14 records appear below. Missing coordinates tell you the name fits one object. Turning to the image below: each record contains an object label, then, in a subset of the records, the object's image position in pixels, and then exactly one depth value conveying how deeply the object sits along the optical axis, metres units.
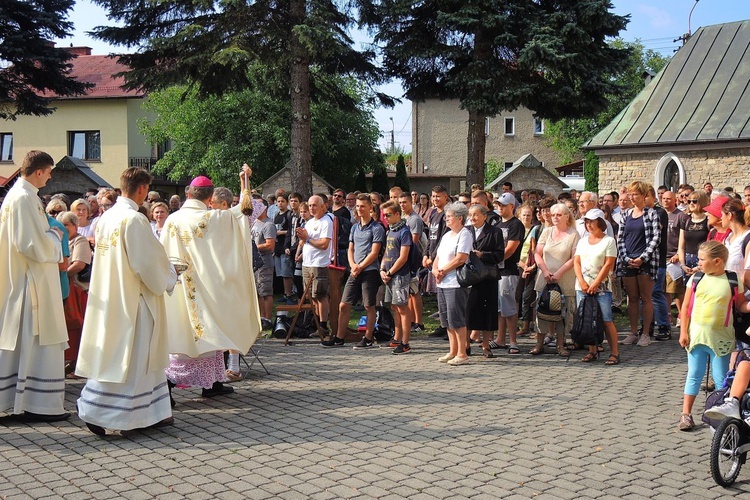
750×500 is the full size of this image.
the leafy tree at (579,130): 62.66
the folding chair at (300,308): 10.92
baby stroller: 5.33
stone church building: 27.30
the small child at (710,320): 6.48
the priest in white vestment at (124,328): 6.43
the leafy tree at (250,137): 37.88
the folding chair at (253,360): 9.12
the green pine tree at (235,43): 18.55
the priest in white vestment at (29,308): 6.91
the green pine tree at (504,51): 21.12
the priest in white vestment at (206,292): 7.74
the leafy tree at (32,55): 26.45
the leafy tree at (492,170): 56.72
